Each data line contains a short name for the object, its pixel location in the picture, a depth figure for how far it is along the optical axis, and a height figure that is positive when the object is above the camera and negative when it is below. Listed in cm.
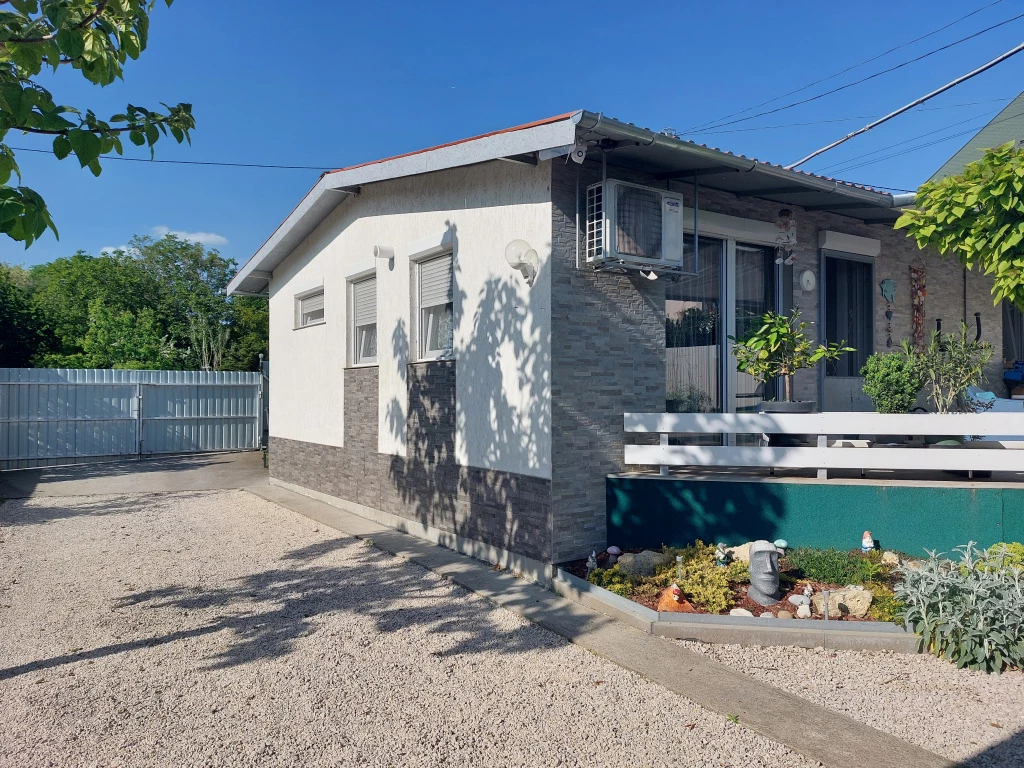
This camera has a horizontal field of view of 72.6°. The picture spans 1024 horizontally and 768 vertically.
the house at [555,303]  645 +113
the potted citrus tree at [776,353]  710 +48
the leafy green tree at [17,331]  1803 +172
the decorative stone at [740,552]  604 -134
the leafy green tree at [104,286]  3534 +585
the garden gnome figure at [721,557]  591 -135
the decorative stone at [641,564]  607 -144
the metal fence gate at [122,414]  1584 -42
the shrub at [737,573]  574 -144
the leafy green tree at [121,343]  2280 +183
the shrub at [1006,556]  492 -114
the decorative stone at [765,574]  536 -135
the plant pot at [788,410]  680 -11
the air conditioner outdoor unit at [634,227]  634 +161
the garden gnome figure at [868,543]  591 -122
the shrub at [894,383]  737 +17
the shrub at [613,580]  575 -154
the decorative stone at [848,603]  516 -153
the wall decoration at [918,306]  986 +133
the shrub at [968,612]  445 -140
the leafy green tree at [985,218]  558 +156
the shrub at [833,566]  558 -137
